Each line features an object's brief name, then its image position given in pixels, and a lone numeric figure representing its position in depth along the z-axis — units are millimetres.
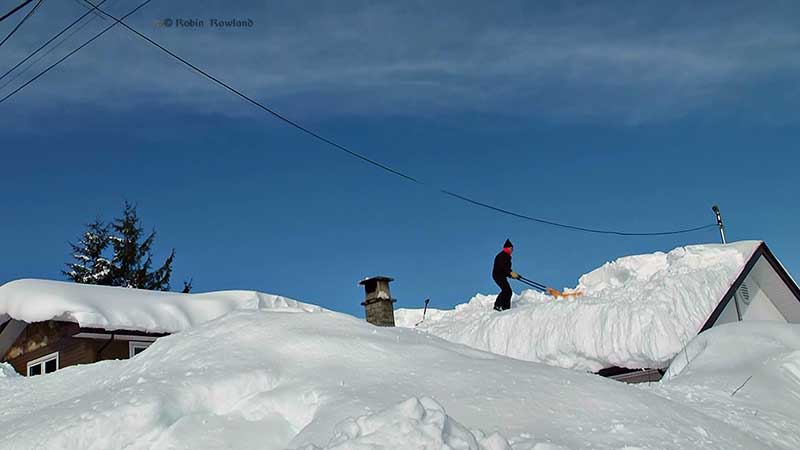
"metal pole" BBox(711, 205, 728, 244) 22828
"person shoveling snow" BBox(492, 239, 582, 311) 17375
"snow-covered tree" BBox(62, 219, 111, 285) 34531
